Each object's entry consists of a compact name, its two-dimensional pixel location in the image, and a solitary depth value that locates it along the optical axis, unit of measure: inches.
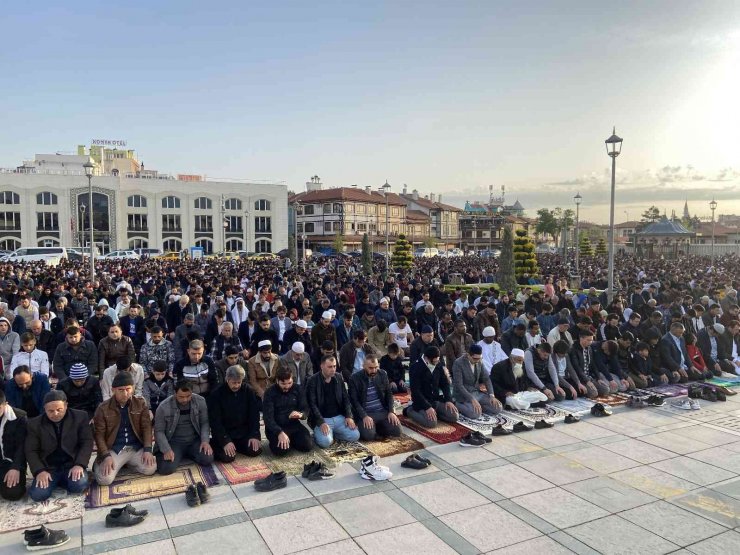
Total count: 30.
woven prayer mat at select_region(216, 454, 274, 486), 265.6
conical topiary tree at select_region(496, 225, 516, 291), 972.6
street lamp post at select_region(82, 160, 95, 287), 911.0
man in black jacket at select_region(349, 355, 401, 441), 322.0
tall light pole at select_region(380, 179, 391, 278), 1194.0
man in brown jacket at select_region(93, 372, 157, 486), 262.1
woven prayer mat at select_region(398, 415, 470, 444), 318.7
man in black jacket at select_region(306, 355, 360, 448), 313.0
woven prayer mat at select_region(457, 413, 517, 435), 334.4
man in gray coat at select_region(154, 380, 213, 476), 276.7
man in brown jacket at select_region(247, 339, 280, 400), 353.1
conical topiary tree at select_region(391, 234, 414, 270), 1316.4
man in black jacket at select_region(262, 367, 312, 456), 297.5
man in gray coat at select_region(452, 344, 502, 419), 360.8
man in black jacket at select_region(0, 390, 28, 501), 238.8
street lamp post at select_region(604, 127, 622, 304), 666.2
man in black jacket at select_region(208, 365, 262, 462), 290.5
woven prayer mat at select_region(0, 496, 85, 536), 220.7
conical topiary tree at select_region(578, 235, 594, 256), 2278.5
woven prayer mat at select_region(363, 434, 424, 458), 298.8
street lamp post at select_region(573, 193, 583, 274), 1193.9
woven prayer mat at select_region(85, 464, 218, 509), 243.3
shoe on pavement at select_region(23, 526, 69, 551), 201.1
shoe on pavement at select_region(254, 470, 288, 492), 251.6
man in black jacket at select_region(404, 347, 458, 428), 346.3
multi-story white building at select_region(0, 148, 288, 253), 2564.0
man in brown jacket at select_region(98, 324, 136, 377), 365.4
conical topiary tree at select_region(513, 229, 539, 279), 1091.0
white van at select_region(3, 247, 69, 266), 1706.0
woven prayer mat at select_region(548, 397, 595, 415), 367.2
